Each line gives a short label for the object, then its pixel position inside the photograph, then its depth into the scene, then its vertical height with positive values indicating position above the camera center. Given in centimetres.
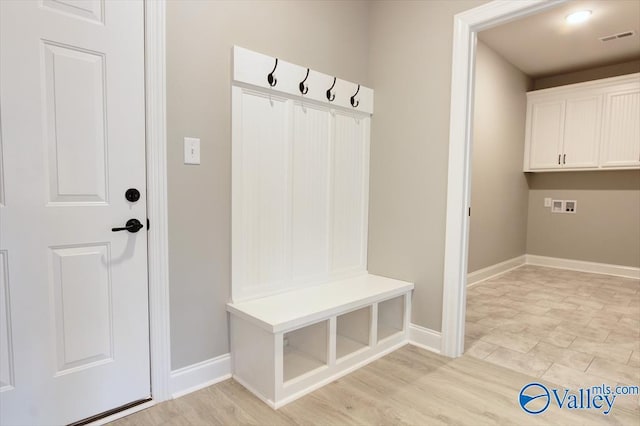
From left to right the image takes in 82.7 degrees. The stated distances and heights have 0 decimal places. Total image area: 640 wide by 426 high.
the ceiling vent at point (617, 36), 368 +165
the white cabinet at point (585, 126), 431 +89
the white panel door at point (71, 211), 139 -10
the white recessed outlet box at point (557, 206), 507 -15
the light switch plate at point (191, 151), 180 +19
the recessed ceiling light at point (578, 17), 326 +164
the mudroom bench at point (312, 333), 178 -83
